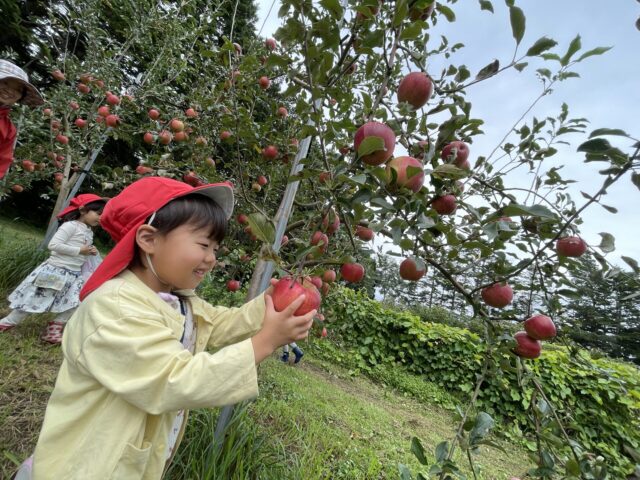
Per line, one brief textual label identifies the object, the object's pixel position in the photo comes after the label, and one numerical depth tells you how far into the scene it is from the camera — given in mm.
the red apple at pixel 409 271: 1088
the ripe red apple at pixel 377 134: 794
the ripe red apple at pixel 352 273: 1374
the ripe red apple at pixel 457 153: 974
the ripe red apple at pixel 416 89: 939
